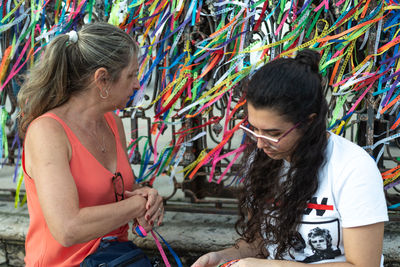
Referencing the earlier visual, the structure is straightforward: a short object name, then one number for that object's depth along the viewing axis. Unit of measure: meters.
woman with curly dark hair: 1.58
